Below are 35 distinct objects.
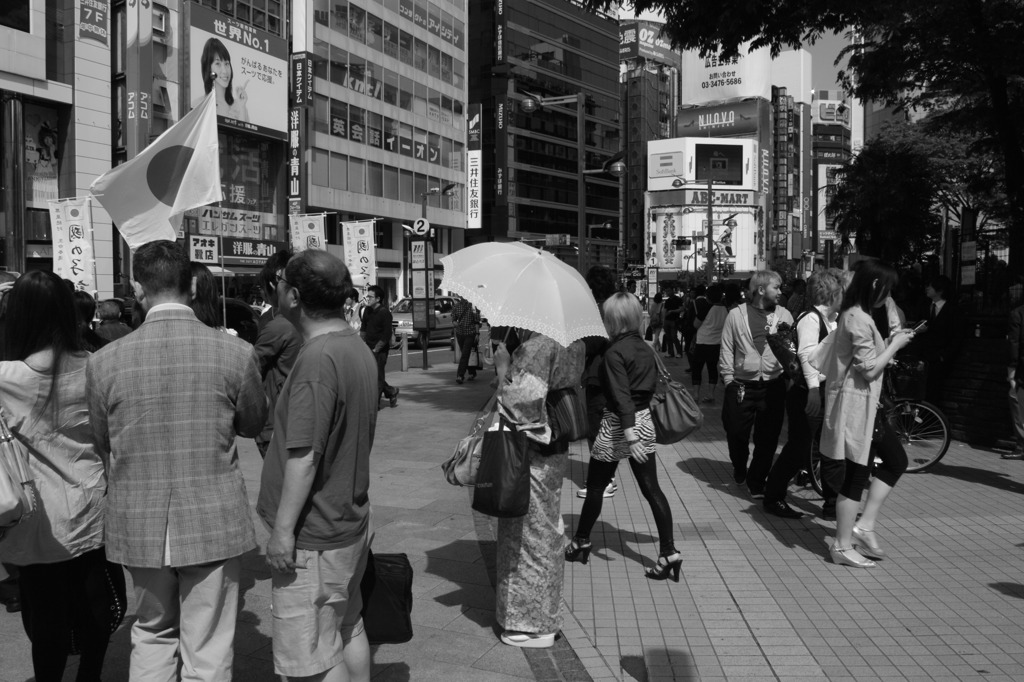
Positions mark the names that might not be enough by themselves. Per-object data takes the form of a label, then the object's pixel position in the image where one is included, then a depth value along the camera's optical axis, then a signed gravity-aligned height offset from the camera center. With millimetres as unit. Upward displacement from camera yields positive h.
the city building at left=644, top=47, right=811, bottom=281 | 98938 +15915
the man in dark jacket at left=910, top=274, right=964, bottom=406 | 10469 -420
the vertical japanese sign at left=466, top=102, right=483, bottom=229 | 56384 +8941
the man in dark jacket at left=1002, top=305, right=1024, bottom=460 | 7586 -570
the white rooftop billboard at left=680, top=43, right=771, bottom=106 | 101562 +26600
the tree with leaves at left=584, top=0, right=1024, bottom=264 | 10141 +3324
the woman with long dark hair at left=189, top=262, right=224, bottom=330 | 4309 +16
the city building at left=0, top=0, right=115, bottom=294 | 29797 +6750
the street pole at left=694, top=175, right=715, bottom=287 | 33938 +2972
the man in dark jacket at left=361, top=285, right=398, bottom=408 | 12336 -338
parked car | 28164 -473
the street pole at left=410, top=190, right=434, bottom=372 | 18669 -608
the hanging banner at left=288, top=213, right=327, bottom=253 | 27578 +2416
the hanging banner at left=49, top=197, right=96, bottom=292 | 21125 +1541
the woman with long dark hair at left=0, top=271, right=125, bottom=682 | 3166 -675
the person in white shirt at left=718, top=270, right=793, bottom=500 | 7270 -646
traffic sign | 19539 +1822
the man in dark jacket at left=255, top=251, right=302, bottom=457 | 5309 -269
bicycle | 7980 -1186
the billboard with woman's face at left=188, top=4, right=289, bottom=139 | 35844 +10129
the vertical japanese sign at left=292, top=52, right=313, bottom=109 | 40969 +10665
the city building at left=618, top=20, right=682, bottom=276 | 113750 +26945
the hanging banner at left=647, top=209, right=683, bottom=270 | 99125 +7573
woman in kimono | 4164 -1164
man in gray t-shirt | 2828 -578
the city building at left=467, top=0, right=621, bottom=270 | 70438 +17589
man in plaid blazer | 2797 -538
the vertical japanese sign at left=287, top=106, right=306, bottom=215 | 41344 +6683
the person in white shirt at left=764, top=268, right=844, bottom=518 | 6309 -718
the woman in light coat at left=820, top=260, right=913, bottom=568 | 5406 -690
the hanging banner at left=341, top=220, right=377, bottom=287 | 25578 +1565
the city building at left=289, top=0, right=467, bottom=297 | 42656 +10307
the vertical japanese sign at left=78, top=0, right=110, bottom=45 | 32094 +10629
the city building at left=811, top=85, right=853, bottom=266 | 142925 +31093
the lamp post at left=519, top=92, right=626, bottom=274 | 20031 +3375
